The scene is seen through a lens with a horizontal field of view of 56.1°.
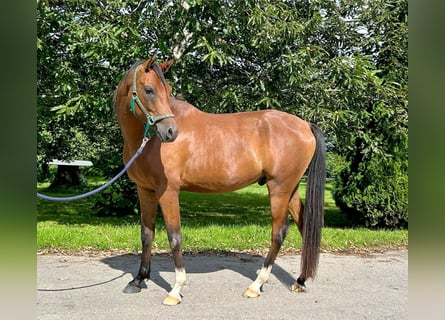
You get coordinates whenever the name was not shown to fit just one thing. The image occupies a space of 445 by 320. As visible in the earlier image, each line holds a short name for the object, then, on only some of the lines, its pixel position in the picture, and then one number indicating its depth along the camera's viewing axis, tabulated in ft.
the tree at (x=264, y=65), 20.43
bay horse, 12.92
